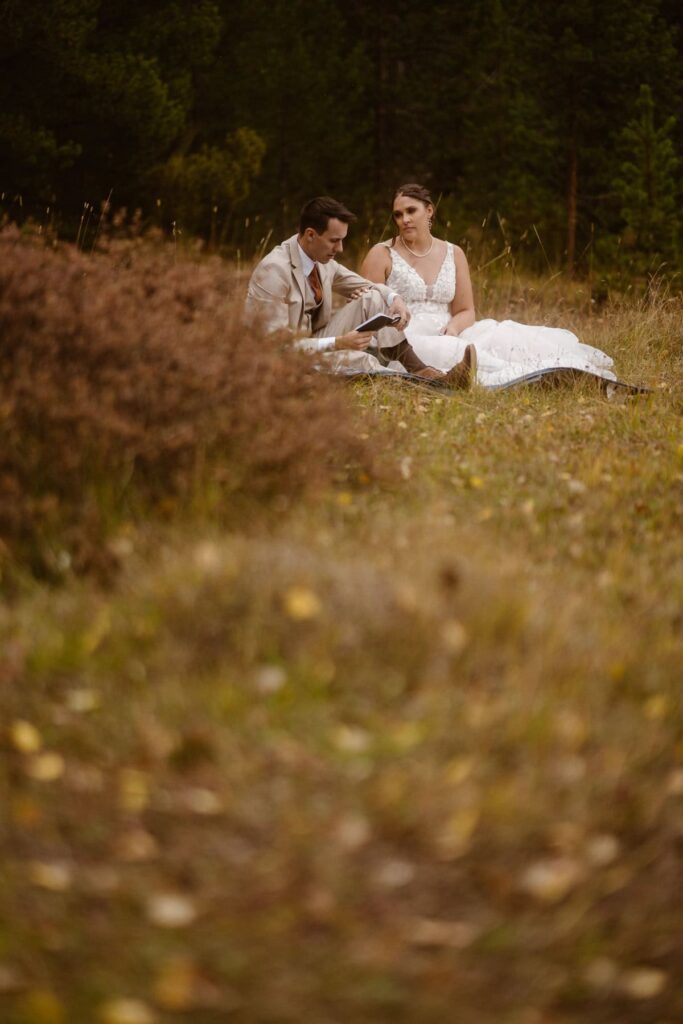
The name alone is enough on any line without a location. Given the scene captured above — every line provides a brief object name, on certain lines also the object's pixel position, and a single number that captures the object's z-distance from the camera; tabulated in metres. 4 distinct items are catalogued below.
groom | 6.45
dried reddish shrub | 3.54
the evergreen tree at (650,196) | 11.41
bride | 7.30
